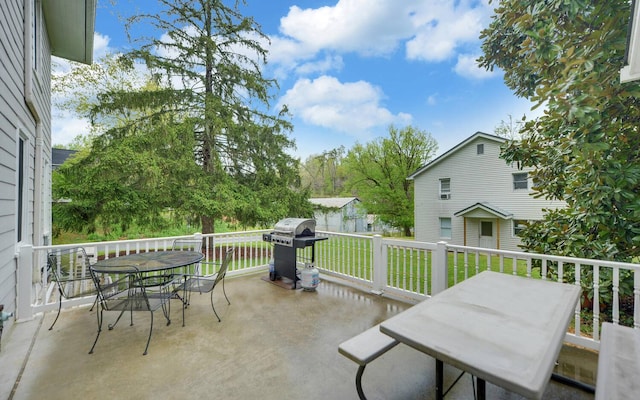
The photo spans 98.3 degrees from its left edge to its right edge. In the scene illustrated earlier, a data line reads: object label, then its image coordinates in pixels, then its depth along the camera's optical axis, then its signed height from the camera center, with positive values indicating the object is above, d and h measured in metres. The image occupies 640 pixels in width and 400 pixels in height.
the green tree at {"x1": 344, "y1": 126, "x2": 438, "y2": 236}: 17.89 +2.14
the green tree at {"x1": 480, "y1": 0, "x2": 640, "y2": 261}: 3.27 +1.06
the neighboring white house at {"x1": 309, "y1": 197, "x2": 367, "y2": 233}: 22.85 -1.53
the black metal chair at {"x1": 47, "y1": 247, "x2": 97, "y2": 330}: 3.21 -0.88
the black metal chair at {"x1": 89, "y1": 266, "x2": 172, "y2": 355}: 2.78 -1.06
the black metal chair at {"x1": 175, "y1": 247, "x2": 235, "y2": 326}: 3.40 -1.06
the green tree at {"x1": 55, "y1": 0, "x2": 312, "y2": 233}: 7.31 +1.86
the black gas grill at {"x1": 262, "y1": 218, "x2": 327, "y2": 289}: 4.51 -0.65
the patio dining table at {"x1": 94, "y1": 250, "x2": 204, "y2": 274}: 3.04 -0.71
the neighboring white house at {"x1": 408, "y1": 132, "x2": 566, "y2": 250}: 12.42 +0.20
